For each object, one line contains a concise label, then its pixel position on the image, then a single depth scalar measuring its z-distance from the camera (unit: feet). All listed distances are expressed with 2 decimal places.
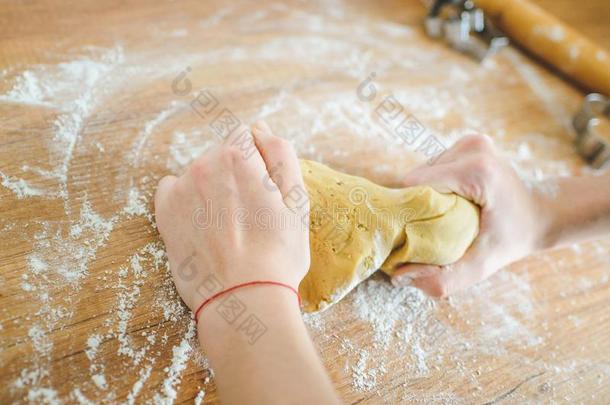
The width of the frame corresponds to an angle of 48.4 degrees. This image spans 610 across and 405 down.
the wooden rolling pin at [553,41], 1.82
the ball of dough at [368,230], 1.22
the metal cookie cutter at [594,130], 1.69
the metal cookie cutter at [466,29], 1.87
